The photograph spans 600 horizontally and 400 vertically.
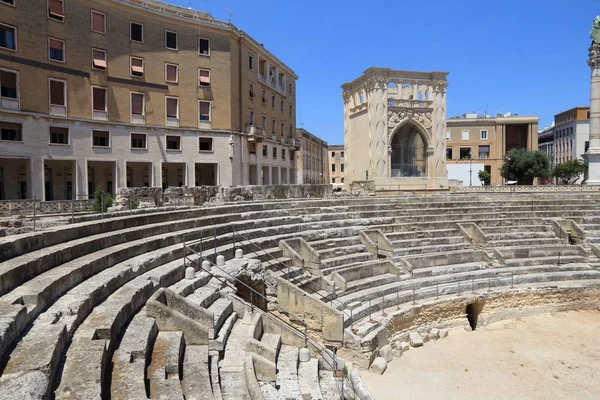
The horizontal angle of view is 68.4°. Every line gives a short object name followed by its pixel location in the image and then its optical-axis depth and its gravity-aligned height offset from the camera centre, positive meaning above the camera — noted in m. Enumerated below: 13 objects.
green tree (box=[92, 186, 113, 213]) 17.20 -0.55
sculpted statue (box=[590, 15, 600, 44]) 27.91 +9.95
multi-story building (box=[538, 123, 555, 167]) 68.99 +7.79
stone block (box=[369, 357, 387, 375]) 10.73 -4.35
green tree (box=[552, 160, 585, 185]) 51.34 +2.10
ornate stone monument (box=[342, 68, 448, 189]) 30.44 +4.34
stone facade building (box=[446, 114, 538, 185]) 55.34 +6.29
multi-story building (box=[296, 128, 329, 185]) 56.50 +4.31
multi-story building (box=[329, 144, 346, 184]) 78.31 +4.93
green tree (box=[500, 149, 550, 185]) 48.53 +2.55
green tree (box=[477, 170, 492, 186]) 52.94 +1.49
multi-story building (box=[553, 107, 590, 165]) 58.78 +7.64
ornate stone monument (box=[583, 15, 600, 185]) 27.97 +4.71
